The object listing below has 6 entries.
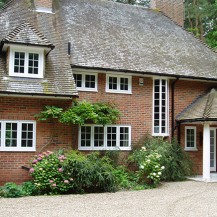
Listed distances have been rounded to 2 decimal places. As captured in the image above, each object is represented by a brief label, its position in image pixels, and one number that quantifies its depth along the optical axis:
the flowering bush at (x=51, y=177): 12.06
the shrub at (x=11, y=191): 11.69
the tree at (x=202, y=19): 31.39
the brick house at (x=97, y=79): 13.79
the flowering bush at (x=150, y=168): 13.99
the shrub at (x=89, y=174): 12.31
